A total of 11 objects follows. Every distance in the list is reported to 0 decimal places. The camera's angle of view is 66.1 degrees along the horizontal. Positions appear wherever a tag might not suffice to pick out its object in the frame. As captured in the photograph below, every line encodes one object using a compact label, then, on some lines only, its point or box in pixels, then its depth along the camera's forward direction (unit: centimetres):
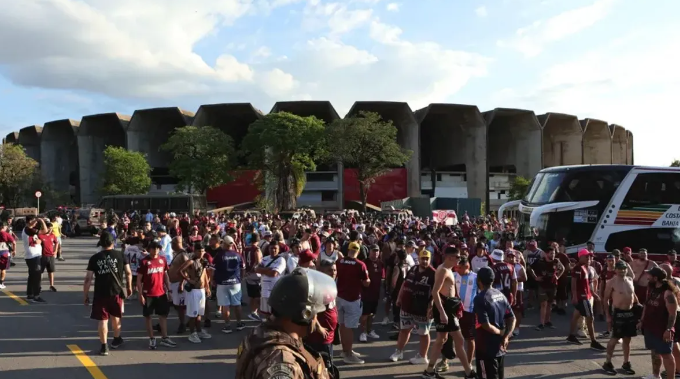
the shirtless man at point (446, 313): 655
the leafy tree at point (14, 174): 4850
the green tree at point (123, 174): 4838
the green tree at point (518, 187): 5566
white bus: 1444
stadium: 5712
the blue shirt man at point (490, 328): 547
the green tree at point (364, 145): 4603
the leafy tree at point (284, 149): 4454
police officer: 208
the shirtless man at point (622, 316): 707
